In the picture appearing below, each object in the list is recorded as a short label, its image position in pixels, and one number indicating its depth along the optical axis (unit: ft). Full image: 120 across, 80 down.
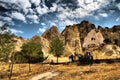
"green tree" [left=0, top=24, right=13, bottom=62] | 54.78
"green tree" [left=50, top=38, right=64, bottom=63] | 103.72
